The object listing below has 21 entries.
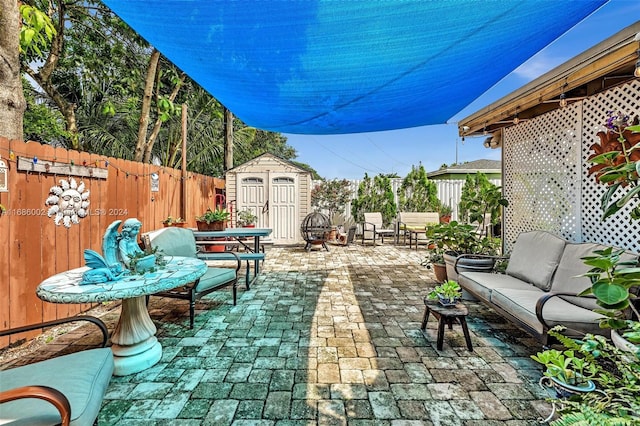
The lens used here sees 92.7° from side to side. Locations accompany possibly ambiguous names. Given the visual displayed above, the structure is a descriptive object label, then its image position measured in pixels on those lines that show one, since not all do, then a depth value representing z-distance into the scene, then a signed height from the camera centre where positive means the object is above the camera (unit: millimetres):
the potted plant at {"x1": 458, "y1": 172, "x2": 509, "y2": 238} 4434 +118
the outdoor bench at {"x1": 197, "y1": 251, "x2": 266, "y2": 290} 3993 -579
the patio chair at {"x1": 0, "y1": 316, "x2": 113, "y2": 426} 1065 -712
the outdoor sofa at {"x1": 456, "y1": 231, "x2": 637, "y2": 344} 2167 -702
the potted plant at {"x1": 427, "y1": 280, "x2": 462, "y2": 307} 2607 -700
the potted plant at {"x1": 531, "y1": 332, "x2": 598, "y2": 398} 1362 -730
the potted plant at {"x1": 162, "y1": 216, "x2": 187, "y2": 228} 4922 -128
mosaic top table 1818 -486
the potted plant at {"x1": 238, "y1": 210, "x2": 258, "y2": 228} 6256 -119
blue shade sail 1797 +1219
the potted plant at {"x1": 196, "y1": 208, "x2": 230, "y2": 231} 4527 -107
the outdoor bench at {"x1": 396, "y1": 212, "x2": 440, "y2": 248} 8273 -158
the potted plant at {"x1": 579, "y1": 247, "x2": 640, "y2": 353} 1465 -375
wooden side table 2457 -836
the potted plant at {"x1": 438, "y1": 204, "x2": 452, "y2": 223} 9158 +65
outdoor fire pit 7301 -379
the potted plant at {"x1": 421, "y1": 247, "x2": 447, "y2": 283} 4477 -761
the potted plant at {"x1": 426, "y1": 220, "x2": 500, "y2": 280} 4075 -431
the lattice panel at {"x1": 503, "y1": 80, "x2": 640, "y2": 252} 2703 +443
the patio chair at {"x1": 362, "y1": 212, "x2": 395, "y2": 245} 8060 -331
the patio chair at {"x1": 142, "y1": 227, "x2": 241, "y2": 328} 2929 -633
